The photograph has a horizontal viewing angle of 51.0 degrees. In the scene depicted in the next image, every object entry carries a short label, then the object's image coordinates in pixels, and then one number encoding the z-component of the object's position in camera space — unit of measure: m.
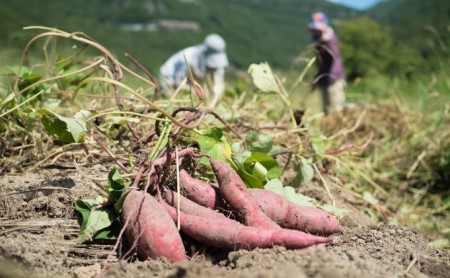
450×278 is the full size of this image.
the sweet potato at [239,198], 1.44
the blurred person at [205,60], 5.94
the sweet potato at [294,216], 1.53
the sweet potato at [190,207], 1.45
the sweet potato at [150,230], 1.32
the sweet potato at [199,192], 1.51
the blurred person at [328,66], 5.35
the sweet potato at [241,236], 1.31
